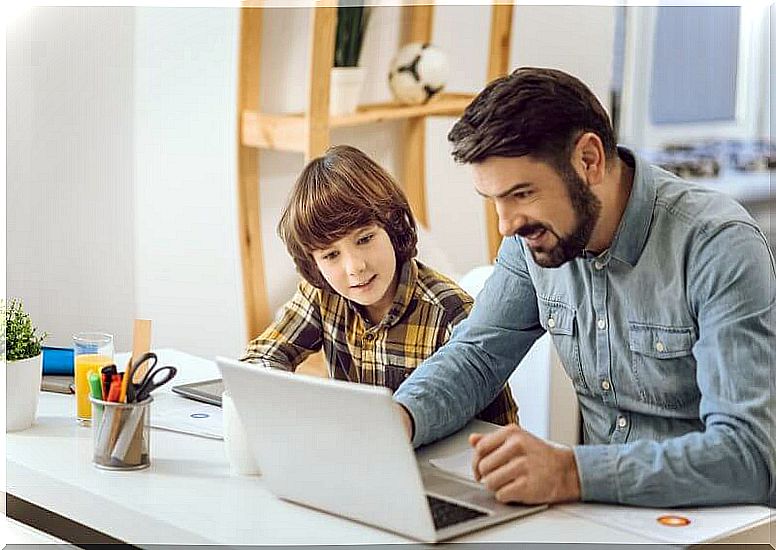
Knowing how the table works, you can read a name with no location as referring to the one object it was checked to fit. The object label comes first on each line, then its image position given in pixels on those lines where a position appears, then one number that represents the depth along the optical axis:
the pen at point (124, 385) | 2.49
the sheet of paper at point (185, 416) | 2.71
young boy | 2.91
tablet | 2.89
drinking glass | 2.75
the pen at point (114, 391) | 2.49
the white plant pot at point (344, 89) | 4.18
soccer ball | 4.42
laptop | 2.18
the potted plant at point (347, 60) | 4.19
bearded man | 2.30
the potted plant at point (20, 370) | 2.70
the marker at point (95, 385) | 2.50
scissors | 2.49
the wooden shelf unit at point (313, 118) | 3.95
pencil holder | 2.49
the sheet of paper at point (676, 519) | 2.20
